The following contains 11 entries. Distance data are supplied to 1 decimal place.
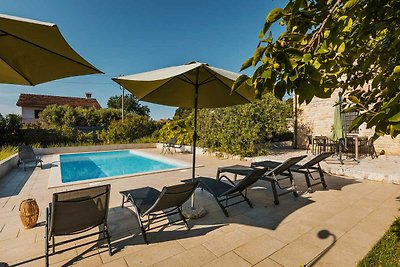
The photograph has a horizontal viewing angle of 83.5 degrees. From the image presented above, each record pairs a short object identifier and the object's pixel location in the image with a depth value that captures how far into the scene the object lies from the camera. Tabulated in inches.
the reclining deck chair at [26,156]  388.0
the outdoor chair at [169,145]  626.5
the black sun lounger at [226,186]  175.7
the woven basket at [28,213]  158.1
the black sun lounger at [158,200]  139.8
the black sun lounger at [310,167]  238.1
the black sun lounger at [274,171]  214.1
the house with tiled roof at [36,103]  1408.7
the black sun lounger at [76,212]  114.5
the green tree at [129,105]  2294.5
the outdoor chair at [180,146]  635.8
